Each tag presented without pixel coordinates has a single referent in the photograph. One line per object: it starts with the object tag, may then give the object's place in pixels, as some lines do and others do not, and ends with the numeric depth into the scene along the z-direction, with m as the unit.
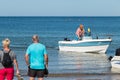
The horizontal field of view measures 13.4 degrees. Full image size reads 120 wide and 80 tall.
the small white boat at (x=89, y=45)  33.94
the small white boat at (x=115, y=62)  22.00
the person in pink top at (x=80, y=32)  31.39
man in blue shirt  13.18
